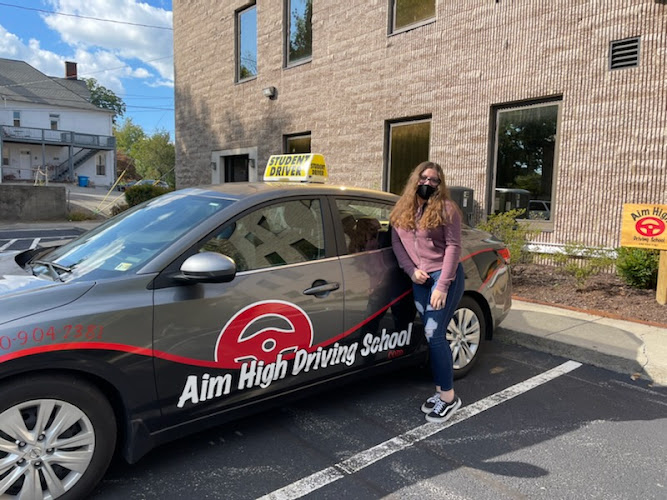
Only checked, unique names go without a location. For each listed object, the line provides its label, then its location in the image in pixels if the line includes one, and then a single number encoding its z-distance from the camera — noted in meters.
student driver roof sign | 4.23
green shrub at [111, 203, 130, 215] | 18.45
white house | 41.28
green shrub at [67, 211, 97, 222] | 18.12
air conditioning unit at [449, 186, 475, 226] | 8.36
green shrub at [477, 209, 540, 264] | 7.12
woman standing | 3.31
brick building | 7.03
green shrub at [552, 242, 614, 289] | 6.66
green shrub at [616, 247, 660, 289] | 6.24
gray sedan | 2.23
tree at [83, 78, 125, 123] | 76.88
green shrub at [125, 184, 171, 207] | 17.25
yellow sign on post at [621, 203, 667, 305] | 5.75
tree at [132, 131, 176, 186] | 56.44
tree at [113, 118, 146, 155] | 75.31
